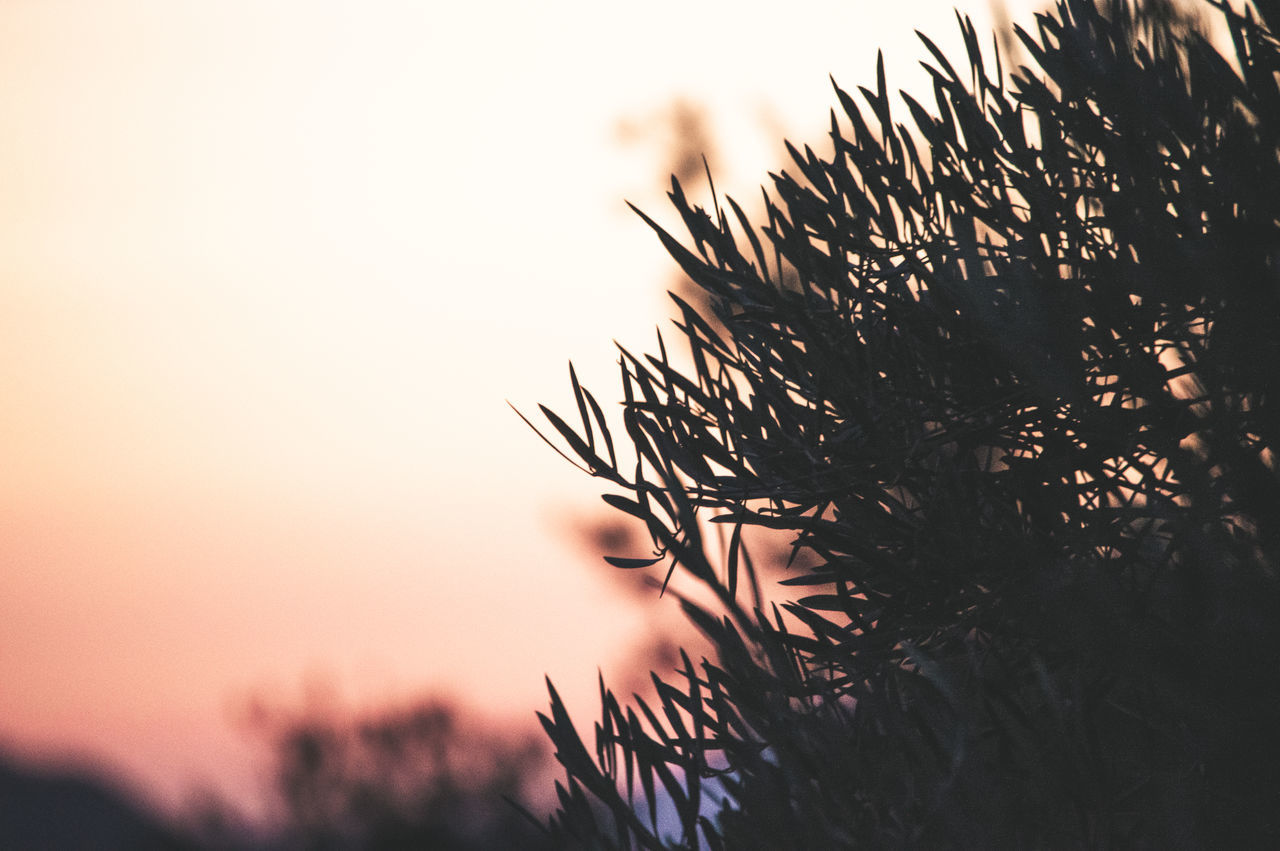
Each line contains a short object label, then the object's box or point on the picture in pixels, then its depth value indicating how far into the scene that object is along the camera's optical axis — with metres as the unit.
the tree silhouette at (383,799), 30.75
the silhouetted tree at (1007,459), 2.44
